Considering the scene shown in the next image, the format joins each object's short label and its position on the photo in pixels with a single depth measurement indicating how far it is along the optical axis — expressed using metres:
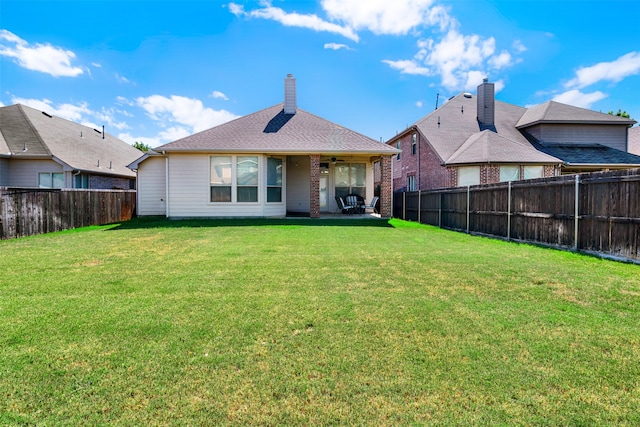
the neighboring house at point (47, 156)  17.55
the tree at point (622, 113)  38.72
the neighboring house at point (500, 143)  17.03
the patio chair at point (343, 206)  16.11
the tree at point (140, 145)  55.92
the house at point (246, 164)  13.91
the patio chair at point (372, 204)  16.01
